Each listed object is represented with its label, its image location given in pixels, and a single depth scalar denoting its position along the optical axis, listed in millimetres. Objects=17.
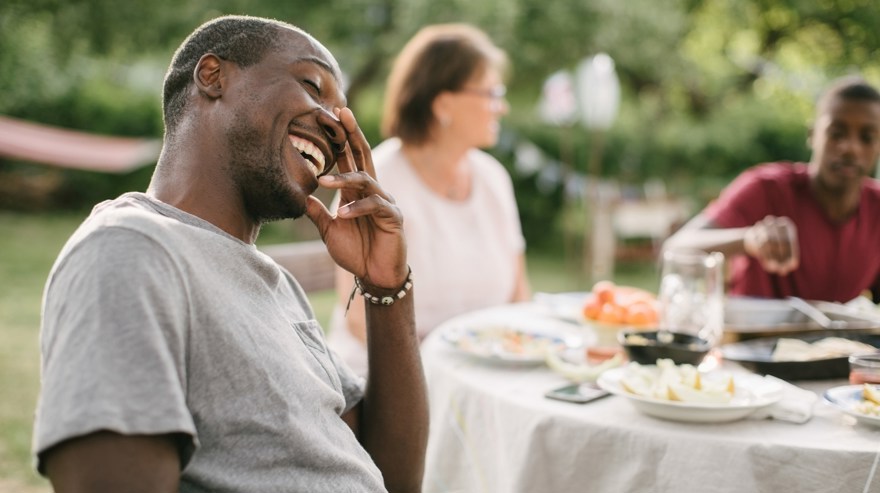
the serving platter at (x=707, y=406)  1633
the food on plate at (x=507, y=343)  2188
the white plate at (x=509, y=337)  2139
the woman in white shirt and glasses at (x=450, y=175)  3209
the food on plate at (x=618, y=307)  2307
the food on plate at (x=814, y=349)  2062
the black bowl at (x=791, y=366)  2014
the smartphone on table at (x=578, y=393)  1841
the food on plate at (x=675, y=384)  1670
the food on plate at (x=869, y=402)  1679
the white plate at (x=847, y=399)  1655
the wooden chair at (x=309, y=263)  3104
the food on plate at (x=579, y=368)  2006
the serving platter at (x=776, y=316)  2408
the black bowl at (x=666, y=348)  1977
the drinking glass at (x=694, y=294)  2281
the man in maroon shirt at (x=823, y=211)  3092
